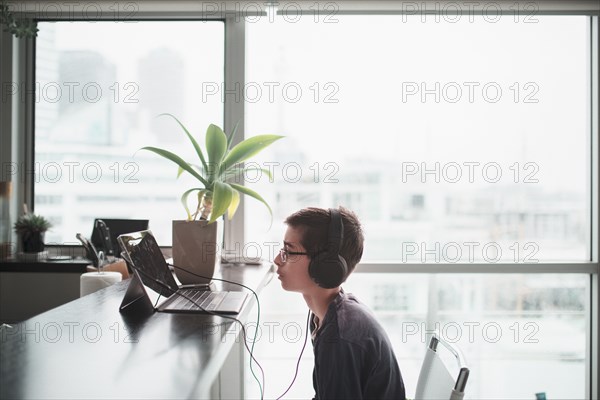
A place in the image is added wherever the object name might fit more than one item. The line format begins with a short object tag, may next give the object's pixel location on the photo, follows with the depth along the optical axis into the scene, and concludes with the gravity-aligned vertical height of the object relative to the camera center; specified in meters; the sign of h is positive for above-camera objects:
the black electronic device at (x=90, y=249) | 2.20 -0.21
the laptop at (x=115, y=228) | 2.54 -0.14
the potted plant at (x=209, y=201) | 1.93 -0.01
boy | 1.22 -0.29
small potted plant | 2.62 -0.16
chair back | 1.11 -0.44
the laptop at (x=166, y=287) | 1.51 -0.28
